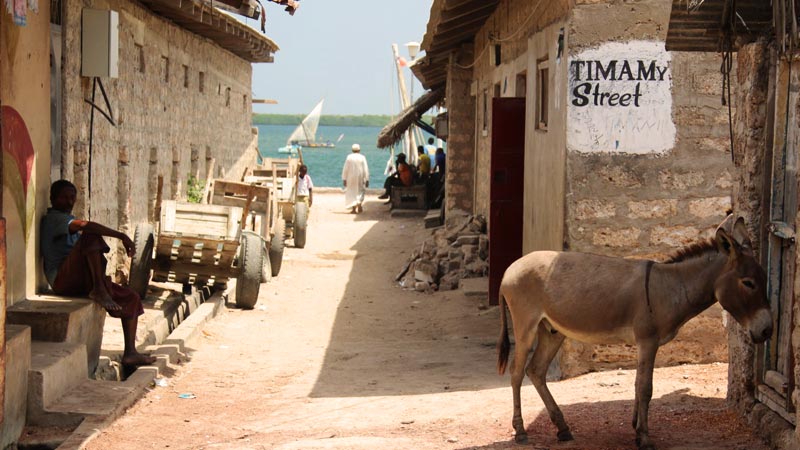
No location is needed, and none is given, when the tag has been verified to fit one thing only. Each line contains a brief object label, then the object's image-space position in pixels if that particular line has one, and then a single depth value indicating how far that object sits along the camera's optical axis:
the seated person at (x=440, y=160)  27.02
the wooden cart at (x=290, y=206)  19.05
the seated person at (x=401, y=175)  26.70
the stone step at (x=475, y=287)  13.02
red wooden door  10.97
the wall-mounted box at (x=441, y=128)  22.23
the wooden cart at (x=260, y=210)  14.38
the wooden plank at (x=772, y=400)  5.49
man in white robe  26.97
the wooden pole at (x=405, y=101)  37.06
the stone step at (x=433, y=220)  21.94
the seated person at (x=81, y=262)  7.89
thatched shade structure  25.14
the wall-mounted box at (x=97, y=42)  10.95
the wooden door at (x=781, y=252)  5.61
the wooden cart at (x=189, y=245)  11.06
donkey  5.50
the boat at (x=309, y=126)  104.74
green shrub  18.19
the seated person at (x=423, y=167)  27.22
